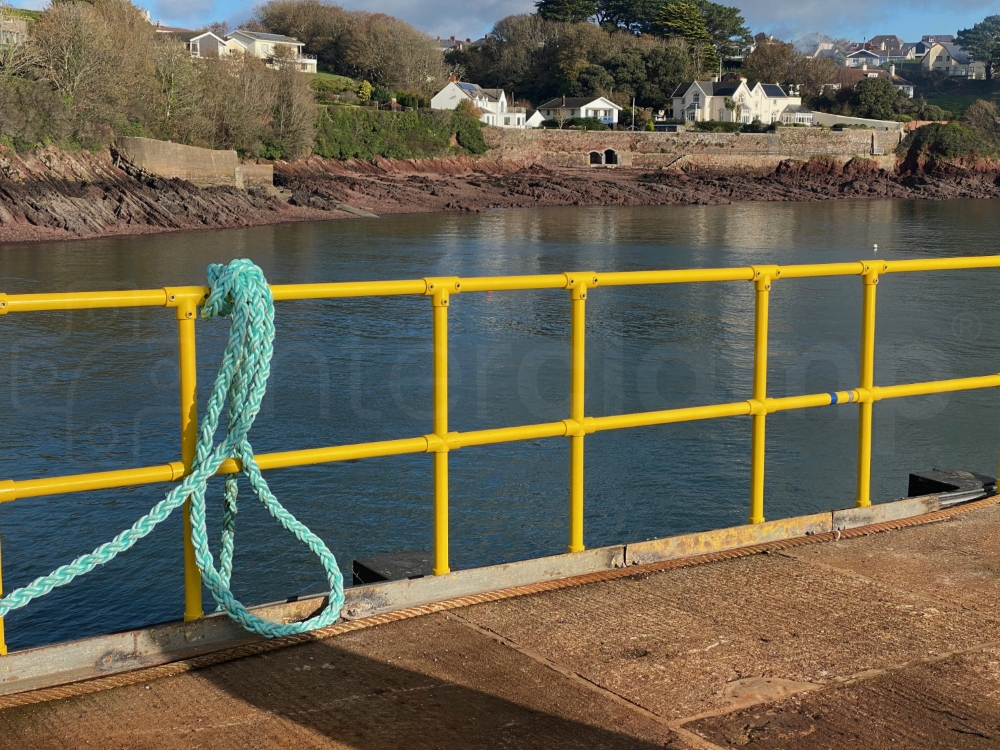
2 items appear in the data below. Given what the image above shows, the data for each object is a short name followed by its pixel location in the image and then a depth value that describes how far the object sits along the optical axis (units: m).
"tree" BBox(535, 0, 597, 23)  111.31
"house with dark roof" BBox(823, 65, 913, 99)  106.09
